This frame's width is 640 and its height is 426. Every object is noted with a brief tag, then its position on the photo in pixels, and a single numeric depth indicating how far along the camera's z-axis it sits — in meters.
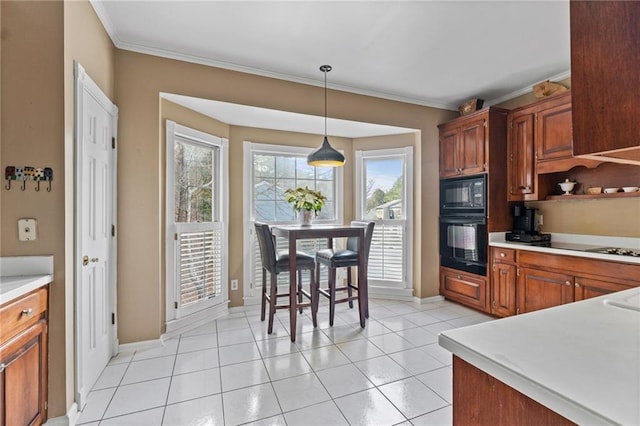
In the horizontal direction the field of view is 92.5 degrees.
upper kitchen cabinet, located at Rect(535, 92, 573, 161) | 2.88
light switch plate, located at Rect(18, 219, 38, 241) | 1.69
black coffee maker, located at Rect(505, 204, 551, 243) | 3.26
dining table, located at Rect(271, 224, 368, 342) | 2.88
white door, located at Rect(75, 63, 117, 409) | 1.91
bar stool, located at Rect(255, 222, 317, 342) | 3.00
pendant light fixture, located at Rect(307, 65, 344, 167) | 3.12
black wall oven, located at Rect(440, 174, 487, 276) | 3.50
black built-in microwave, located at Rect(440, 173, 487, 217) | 3.48
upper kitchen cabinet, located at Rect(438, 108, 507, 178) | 3.42
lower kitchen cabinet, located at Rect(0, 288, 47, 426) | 1.38
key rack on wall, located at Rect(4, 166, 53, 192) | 1.67
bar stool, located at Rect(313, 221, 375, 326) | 3.22
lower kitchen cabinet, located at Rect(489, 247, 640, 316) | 2.43
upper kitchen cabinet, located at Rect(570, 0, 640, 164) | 0.66
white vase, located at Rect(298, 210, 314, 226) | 3.51
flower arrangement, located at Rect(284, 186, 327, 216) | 3.47
